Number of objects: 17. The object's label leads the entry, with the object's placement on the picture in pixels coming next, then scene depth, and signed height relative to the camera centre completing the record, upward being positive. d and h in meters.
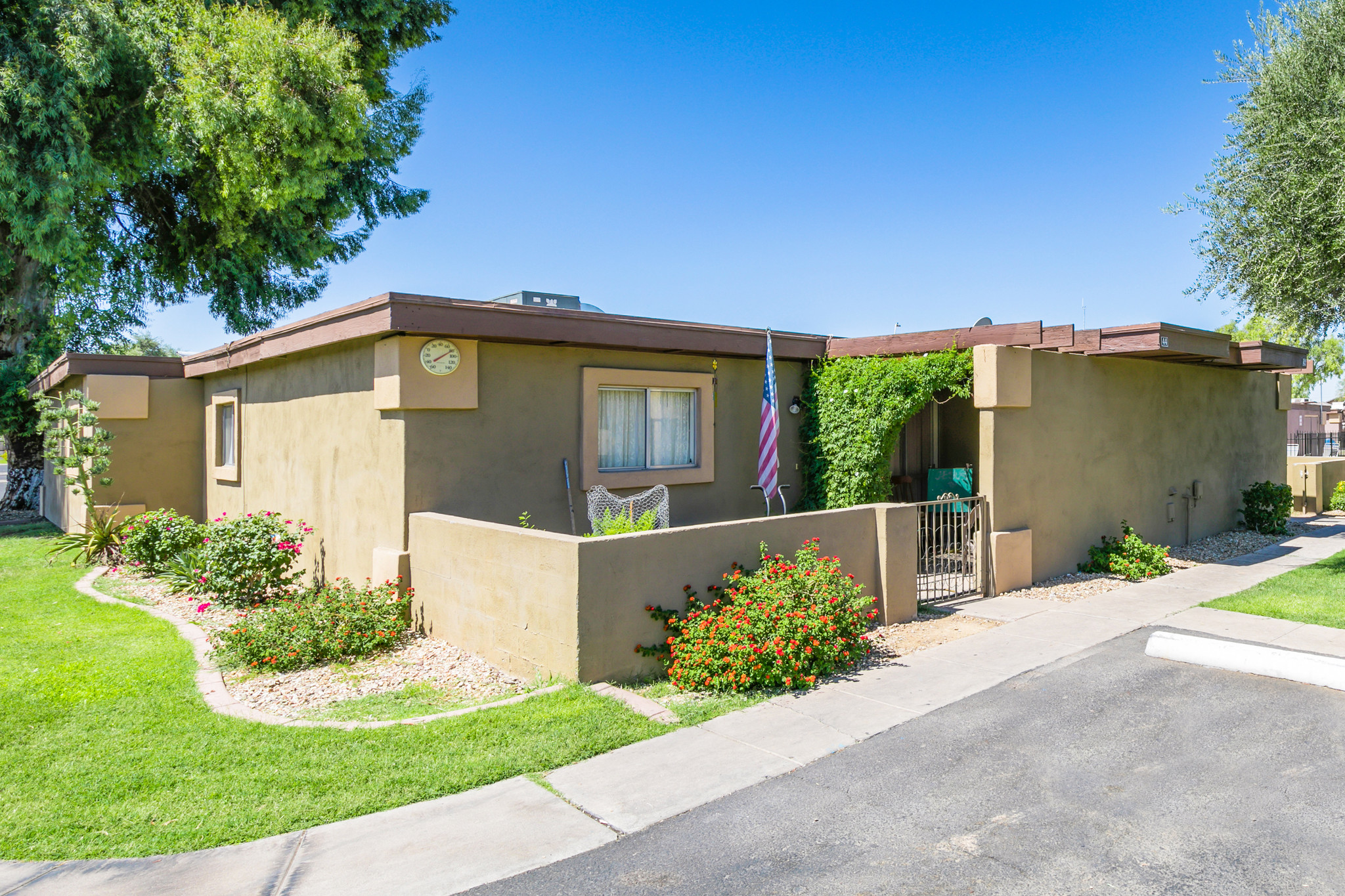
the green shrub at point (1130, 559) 10.82 -1.42
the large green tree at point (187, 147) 15.38 +6.54
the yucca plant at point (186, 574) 9.41 -1.43
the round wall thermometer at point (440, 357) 7.71 +0.91
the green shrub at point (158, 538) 10.68 -1.11
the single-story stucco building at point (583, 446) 6.69 +0.09
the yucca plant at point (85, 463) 11.73 -0.13
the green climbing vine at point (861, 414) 9.99 +0.49
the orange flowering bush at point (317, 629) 6.78 -1.50
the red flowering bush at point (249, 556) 8.71 -1.09
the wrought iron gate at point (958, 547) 9.55 -1.14
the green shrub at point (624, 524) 7.89 -0.69
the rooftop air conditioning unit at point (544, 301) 9.89 +1.86
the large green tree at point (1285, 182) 9.95 +3.46
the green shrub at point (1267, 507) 14.84 -1.00
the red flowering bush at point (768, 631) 6.17 -1.38
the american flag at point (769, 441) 9.79 +0.14
